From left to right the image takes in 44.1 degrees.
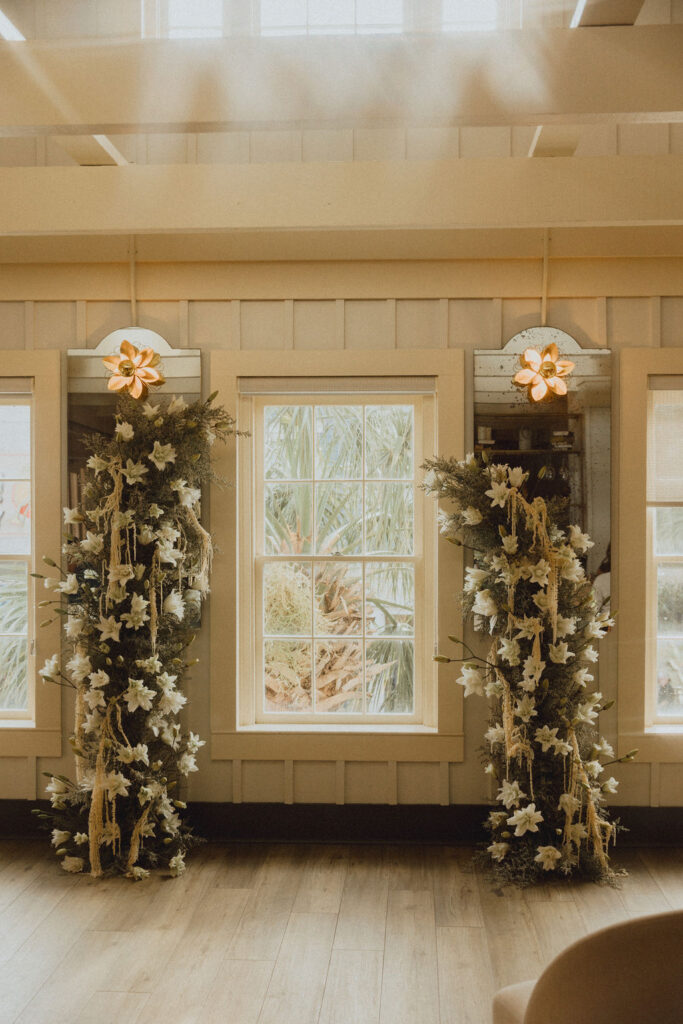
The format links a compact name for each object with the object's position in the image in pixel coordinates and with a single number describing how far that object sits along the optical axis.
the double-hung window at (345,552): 4.26
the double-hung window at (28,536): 4.18
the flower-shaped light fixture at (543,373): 3.86
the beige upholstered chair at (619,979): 1.56
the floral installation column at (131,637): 3.67
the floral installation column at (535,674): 3.64
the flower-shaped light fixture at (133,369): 3.89
